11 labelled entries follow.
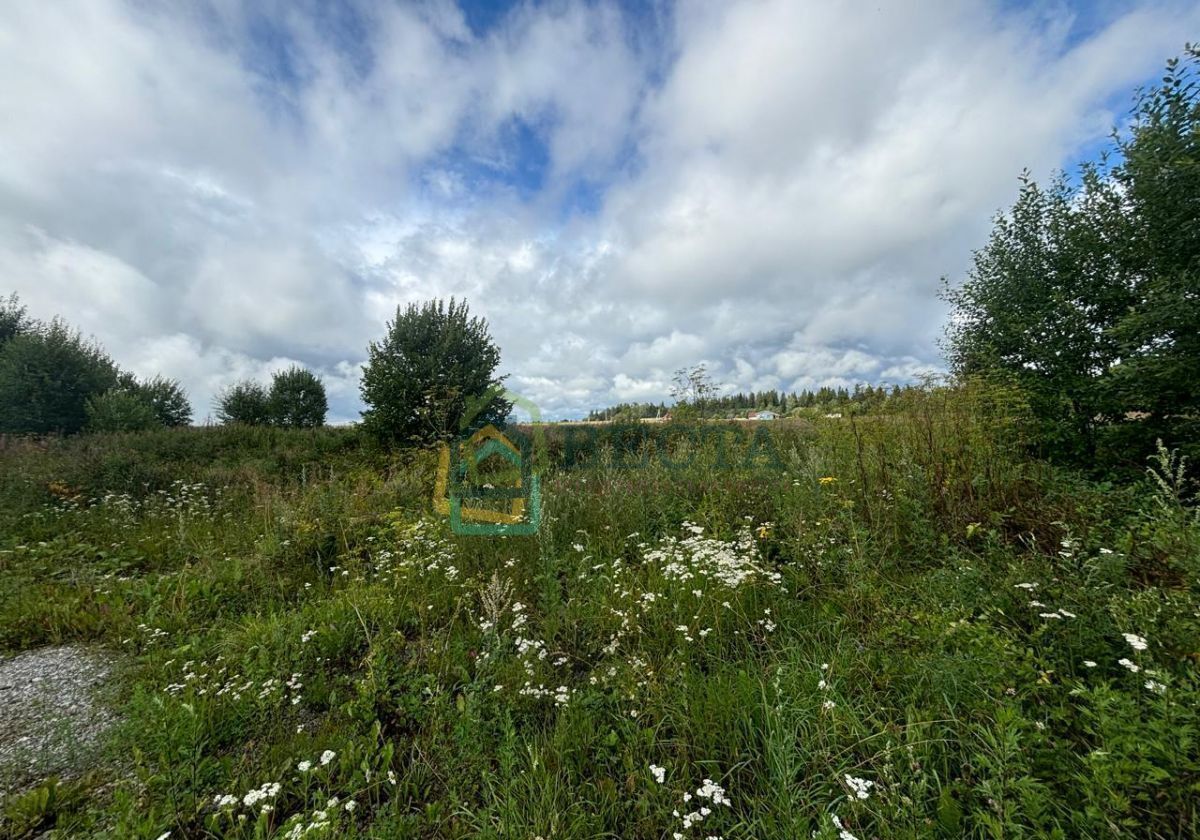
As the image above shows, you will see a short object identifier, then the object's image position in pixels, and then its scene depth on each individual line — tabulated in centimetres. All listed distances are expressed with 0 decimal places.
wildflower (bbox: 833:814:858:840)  138
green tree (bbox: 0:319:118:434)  1562
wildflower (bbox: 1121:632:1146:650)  156
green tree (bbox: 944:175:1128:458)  659
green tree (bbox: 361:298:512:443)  1257
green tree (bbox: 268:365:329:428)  2247
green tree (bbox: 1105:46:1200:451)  514
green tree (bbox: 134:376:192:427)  2075
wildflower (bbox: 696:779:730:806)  156
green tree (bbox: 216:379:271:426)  2200
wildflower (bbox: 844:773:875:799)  155
